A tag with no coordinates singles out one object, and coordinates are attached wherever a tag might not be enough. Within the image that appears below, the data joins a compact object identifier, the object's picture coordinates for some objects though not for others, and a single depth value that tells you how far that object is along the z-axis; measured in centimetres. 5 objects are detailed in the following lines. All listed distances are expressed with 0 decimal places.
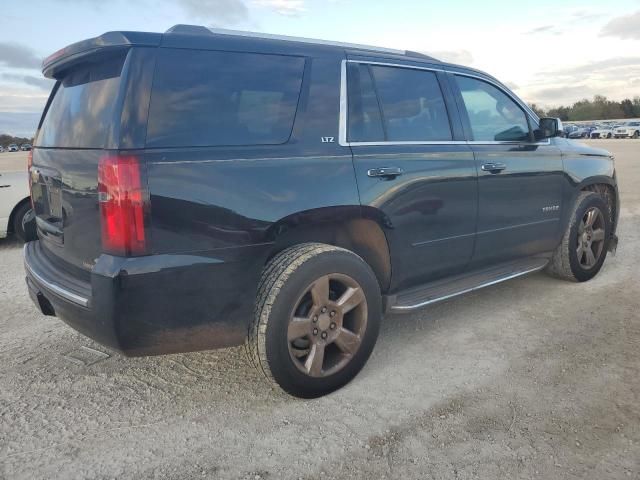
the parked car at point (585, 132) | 4915
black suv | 249
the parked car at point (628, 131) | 4672
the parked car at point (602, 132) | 5031
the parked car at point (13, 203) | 709
